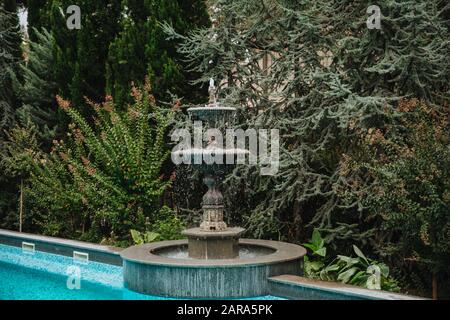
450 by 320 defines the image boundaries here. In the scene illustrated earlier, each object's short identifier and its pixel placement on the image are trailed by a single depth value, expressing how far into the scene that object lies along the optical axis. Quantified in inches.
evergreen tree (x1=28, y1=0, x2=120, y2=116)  545.0
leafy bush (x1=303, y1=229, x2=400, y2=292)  331.9
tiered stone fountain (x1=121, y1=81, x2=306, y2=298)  319.9
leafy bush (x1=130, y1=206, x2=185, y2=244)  434.3
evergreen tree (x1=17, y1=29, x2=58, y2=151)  575.8
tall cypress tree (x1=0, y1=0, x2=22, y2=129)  630.5
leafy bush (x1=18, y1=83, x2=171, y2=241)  446.7
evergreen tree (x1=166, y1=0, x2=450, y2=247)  371.2
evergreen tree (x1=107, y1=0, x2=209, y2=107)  486.9
